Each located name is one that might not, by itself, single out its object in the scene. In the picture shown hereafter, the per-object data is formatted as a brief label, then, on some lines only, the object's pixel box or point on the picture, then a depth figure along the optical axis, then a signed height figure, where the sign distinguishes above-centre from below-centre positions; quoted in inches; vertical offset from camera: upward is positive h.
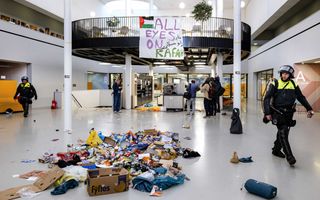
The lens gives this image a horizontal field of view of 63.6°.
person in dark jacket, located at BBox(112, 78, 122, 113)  541.3 -6.0
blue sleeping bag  125.1 -47.8
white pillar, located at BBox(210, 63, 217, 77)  826.8 +77.5
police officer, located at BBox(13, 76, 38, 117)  440.5 +0.7
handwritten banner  348.8 +74.9
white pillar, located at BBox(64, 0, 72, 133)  307.1 +27.7
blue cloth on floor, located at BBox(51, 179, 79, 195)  131.4 -49.3
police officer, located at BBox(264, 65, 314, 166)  180.5 -7.2
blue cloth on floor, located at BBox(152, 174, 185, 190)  138.7 -48.5
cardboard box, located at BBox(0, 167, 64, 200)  126.3 -48.9
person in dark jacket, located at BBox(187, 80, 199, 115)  478.0 +6.5
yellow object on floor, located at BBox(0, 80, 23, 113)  512.4 -5.3
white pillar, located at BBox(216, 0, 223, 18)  641.6 +211.8
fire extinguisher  629.5 -26.2
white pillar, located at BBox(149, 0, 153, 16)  746.1 +249.9
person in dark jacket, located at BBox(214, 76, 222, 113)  471.2 +12.9
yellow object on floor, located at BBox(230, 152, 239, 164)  186.1 -48.0
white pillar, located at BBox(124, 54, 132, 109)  618.8 +21.9
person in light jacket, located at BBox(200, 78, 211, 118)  460.1 -1.9
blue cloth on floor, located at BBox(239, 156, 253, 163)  188.8 -49.2
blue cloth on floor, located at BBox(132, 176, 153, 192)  136.3 -48.9
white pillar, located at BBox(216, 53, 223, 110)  605.0 +68.2
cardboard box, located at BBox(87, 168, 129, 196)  129.3 -45.7
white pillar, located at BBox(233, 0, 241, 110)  319.6 +43.5
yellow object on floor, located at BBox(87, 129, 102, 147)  228.7 -42.1
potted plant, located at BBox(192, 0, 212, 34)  558.9 +175.9
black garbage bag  303.9 -36.8
